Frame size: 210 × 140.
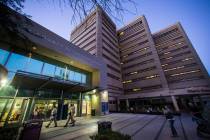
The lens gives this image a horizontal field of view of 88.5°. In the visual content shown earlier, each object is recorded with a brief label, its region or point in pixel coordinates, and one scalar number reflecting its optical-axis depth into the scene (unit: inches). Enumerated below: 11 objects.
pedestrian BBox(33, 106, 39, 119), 435.7
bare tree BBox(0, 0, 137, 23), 89.2
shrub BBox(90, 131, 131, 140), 148.5
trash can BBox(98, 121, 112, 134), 224.5
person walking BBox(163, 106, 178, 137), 230.7
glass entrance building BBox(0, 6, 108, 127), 388.2
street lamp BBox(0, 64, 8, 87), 133.4
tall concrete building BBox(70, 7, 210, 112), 1323.8
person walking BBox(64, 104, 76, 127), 362.2
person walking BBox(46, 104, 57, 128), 353.0
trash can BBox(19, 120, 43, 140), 170.8
